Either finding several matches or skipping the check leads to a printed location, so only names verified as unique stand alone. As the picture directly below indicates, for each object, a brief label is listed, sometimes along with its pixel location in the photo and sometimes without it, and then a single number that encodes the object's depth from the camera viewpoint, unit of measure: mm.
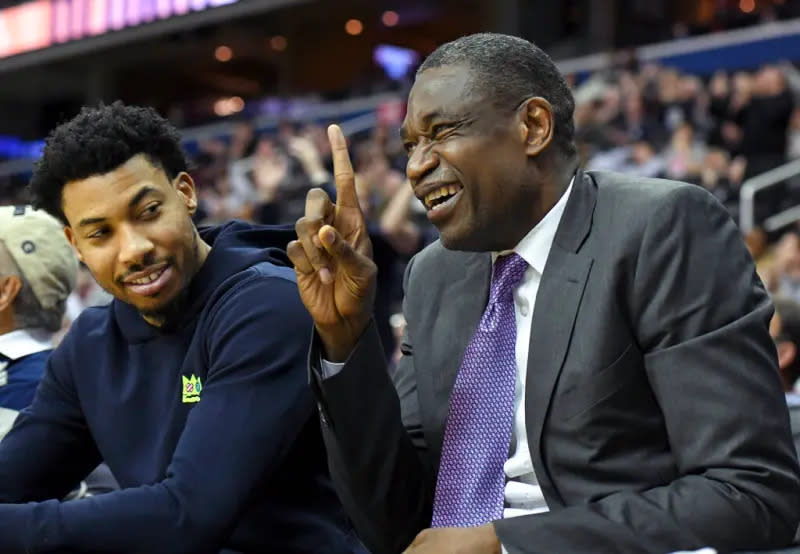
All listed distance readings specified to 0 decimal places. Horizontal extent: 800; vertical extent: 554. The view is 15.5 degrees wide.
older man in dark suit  3159
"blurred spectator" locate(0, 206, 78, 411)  3933
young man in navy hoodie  3351
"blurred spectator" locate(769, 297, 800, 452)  4550
